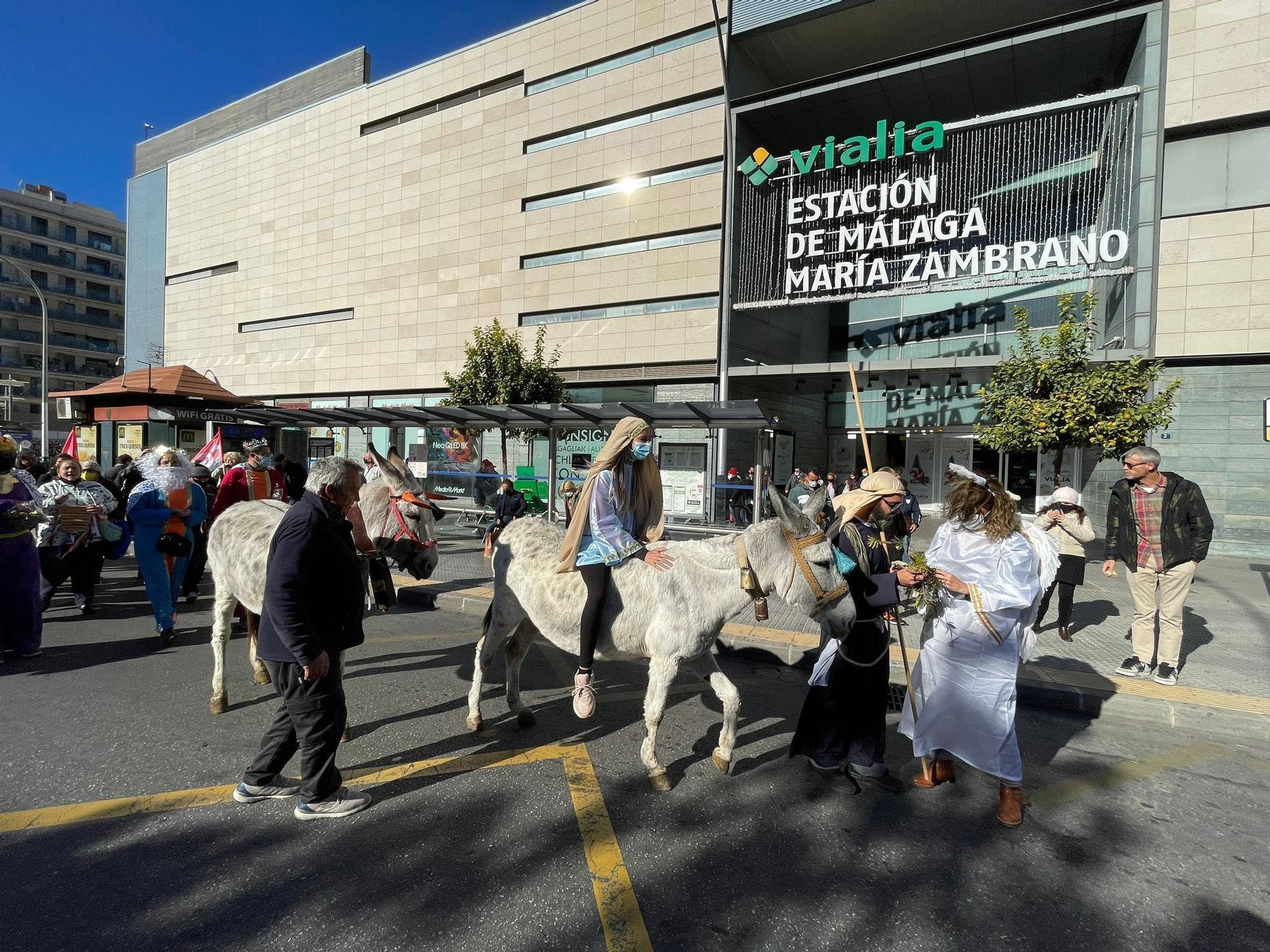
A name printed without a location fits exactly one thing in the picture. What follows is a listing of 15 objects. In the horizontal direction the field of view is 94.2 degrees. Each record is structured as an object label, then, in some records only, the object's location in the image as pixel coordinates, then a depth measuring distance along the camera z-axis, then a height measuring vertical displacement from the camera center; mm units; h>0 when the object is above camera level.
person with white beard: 5852 -774
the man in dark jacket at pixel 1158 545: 5094 -622
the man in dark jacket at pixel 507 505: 11664 -920
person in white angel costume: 3020 -864
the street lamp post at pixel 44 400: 24734 +2163
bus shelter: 10680 +683
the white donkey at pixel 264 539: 4285 -648
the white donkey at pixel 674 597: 3100 -808
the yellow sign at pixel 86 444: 15906 +114
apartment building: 55344 +15549
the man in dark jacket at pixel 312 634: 2770 -886
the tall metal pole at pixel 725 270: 18844 +6291
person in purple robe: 5137 -1041
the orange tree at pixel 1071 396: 10023 +1355
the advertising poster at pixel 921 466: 21766 +95
